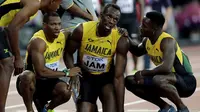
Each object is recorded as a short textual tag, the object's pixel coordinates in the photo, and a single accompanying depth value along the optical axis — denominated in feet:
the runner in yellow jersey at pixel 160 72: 59.47
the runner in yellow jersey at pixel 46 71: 57.21
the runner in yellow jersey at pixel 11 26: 55.11
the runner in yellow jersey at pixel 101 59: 58.44
